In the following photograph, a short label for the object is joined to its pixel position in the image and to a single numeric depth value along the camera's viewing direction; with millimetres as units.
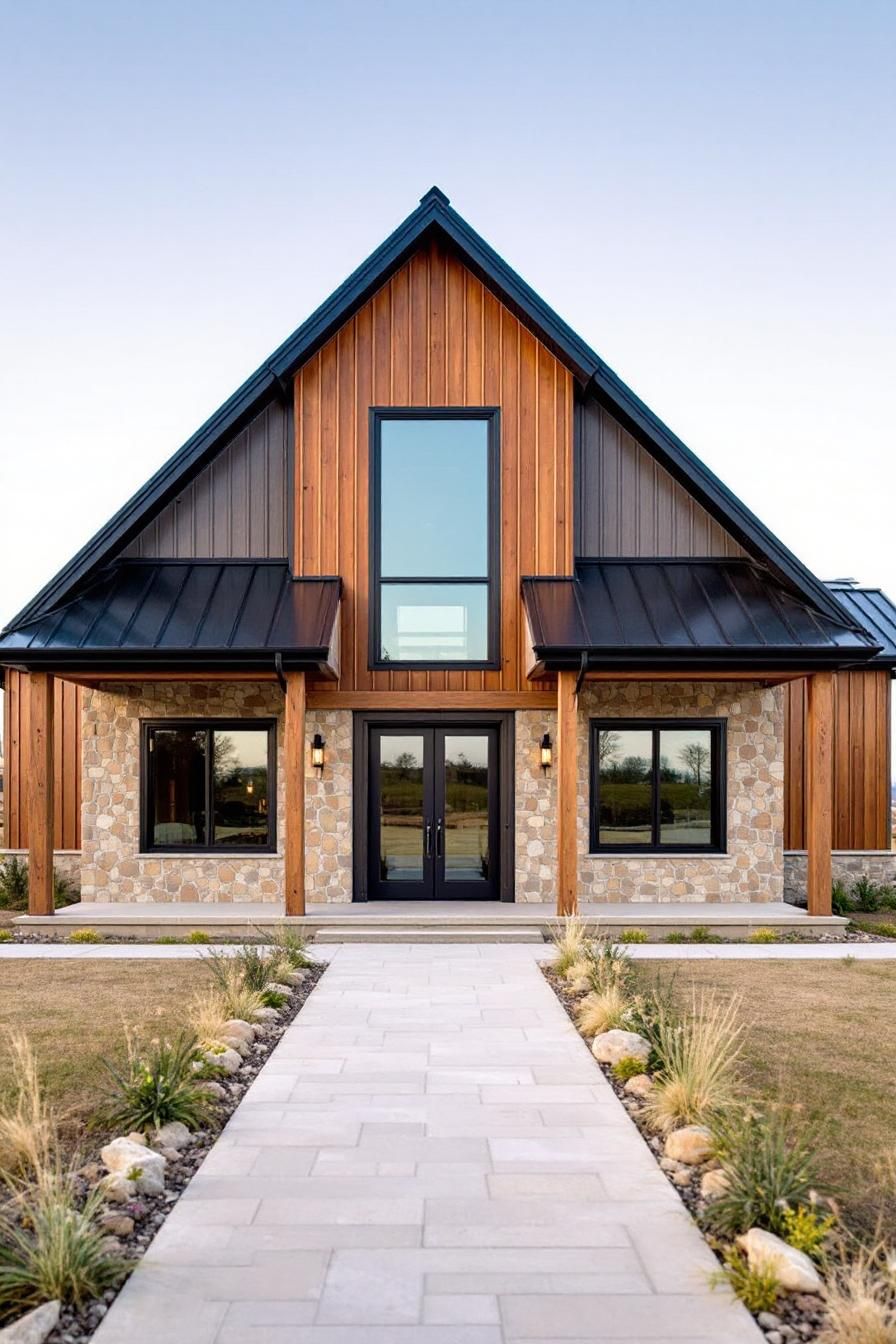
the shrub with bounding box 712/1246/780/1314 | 3553
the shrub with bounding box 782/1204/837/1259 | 3811
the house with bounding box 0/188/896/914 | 12992
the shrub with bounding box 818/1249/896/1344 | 3127
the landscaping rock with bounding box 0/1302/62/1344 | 3262
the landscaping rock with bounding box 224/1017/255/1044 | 6883
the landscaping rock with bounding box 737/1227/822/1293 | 3635
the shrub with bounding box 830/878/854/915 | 13952
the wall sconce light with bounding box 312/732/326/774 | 12922
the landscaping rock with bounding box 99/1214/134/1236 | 4102
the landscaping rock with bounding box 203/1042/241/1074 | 6214
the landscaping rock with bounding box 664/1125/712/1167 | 4859
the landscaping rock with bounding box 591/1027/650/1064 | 6496
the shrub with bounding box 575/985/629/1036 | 7133
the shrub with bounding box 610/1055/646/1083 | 6152
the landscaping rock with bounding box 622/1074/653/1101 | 5859
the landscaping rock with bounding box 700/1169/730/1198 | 4383
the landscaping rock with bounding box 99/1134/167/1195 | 4492
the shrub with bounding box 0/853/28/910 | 14422
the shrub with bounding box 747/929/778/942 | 11500
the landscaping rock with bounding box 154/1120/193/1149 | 5055
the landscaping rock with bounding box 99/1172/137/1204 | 4324
